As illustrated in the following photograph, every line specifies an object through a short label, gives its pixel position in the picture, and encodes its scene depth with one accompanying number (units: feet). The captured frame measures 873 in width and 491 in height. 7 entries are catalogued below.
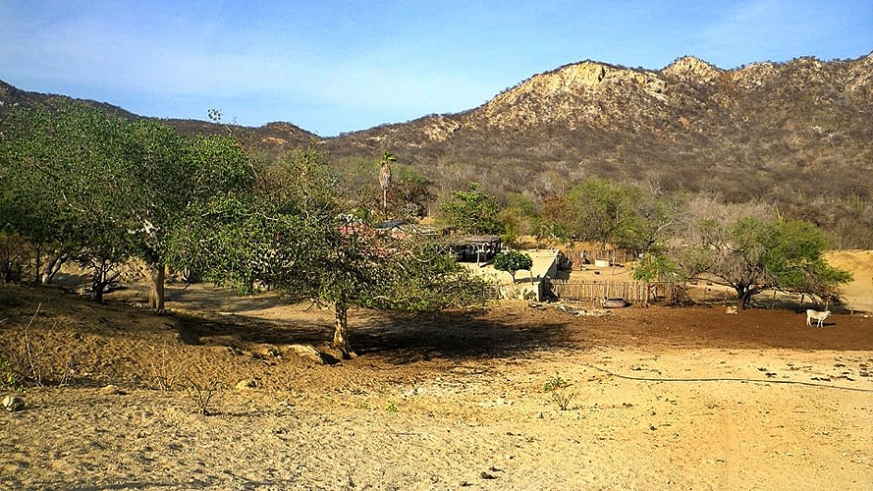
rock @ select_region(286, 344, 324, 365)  41.09
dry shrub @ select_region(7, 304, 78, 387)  26.84
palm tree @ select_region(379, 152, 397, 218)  127.65
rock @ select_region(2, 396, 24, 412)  21.67
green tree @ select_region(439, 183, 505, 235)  125.29
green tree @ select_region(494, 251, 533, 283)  95.81
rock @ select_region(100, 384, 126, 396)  26.09
